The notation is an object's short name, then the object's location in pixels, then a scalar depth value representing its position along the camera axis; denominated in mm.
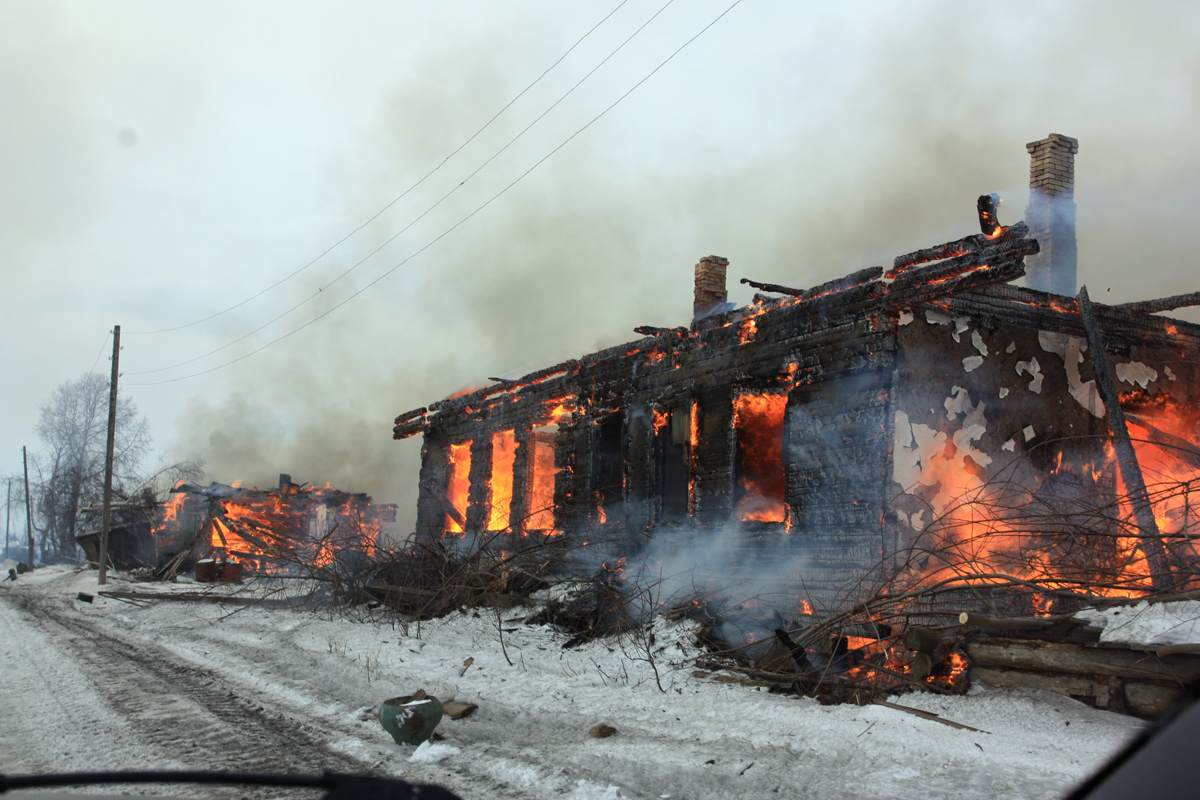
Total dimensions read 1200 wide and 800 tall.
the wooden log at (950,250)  11922
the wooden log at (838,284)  13438
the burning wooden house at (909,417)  12375
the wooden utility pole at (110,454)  27641
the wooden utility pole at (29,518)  59188
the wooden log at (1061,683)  7445
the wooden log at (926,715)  7247
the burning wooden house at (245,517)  28723
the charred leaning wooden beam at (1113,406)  12141
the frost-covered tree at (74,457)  59719
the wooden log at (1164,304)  14789
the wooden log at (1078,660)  6938
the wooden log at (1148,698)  7052
